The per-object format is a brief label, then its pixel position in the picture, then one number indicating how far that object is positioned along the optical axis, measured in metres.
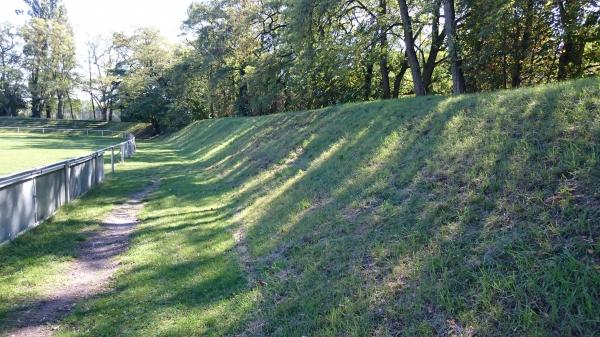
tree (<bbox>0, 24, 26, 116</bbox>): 74.81
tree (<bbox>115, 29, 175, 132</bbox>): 63.94
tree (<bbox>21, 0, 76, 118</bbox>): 70.44
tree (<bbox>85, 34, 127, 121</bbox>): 71.69
